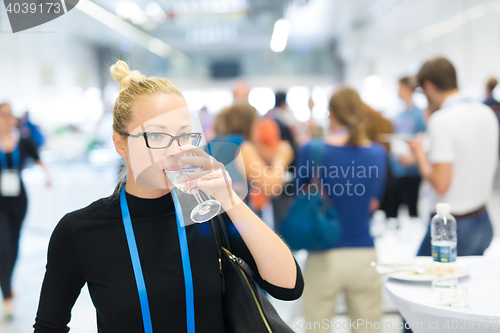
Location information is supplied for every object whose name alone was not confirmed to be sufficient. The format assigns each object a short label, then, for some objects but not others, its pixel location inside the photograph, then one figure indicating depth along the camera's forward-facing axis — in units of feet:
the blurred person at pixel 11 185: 9.46
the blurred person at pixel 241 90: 10.79
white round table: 3.66
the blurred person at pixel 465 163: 6.02
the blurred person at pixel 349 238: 6.03
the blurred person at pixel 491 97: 10.95
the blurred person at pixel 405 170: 13.42
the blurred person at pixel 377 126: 10.35
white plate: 4.39
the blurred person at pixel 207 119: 21.60
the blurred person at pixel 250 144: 7.97
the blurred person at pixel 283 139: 12.05
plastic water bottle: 4.23
